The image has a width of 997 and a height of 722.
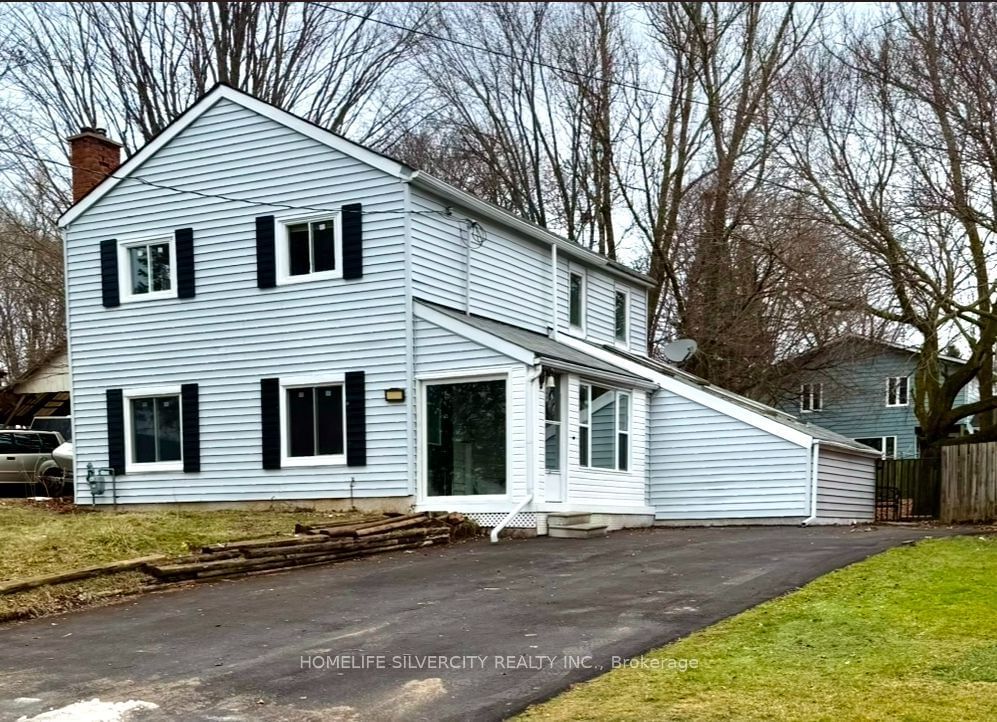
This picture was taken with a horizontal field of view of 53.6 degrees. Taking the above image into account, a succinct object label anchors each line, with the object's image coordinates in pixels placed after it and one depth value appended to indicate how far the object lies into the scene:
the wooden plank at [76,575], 9.38
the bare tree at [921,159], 14.34
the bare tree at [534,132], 30.42
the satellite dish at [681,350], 22.11
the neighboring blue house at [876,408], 35.25
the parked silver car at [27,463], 21.39
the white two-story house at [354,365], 15.53
